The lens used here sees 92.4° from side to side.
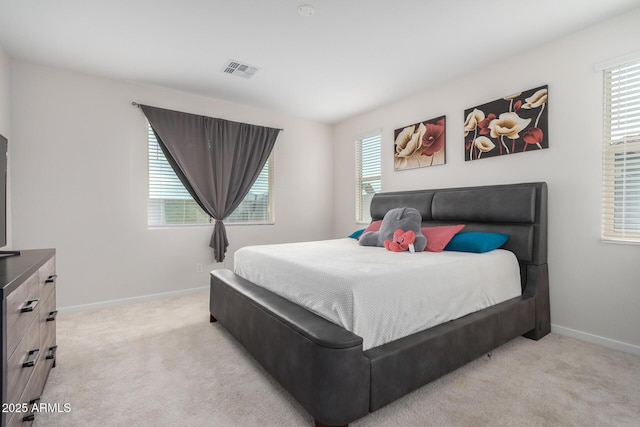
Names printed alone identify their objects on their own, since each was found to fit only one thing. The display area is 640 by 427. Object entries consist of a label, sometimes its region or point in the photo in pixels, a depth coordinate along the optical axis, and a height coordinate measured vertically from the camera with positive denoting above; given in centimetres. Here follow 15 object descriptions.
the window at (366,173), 443 +57
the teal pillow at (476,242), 250 -26
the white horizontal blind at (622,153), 226 +43
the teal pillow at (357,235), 372 -29
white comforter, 157 -44
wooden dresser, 111 -54
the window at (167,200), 365 +14
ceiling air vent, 306 +147
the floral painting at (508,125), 273 +83
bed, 140 -71
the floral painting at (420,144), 355 +82
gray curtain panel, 364 +72
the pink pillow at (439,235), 266 -22
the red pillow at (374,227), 338 -17
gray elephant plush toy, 266 -18
